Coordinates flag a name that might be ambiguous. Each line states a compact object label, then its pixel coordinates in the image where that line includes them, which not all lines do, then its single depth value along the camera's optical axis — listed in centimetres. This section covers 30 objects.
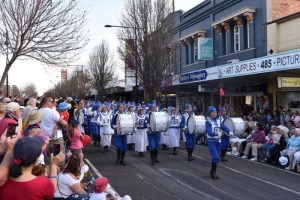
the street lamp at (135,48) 2583
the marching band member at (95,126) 1819
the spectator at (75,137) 909
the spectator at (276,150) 1384
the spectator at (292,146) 1297
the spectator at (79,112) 1581
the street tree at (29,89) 10258
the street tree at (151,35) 2573
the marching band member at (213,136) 1106
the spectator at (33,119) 699
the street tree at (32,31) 1491
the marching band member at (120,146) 1334
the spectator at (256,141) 1499
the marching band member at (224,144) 1439
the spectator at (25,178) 345
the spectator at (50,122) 864
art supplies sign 1638
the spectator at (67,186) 553
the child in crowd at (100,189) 534
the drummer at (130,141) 1700
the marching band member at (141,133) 1473
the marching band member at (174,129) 1609
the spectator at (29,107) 840
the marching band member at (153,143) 1339
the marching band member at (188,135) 1434
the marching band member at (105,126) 1653
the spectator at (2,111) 769
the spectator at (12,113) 668
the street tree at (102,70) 4604
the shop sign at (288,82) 1750
